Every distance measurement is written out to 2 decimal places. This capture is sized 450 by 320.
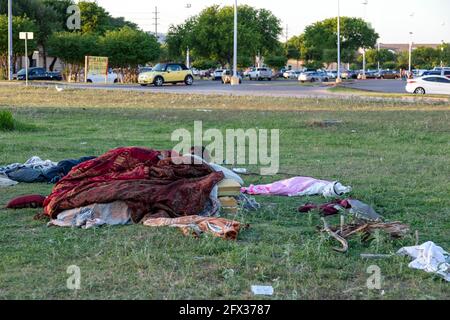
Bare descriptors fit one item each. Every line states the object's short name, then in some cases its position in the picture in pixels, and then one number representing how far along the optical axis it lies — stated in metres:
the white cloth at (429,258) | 5.92
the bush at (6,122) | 17.34
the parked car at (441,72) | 49.76
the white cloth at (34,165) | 10.68
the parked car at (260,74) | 69.06
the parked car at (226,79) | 54.36
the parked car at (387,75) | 90.44
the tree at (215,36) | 67.50
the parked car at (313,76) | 64.69
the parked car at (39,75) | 53.19
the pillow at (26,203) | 8.52
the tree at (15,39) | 52.88
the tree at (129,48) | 54.25
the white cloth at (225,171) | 8.84
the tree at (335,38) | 94.69
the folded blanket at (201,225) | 6.97
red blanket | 7.84
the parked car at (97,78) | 52.94
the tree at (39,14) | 65.12
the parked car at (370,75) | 86.60
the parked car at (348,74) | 82.60
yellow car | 44.94
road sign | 35.62
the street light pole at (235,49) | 48.58
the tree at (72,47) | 54.81
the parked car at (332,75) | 76.62
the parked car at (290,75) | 81.56
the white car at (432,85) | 37.91
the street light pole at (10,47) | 46.50
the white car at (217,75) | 69.25
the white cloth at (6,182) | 10.08
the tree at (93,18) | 70.94
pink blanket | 9.44
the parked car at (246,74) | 71.56
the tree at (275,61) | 91.25
